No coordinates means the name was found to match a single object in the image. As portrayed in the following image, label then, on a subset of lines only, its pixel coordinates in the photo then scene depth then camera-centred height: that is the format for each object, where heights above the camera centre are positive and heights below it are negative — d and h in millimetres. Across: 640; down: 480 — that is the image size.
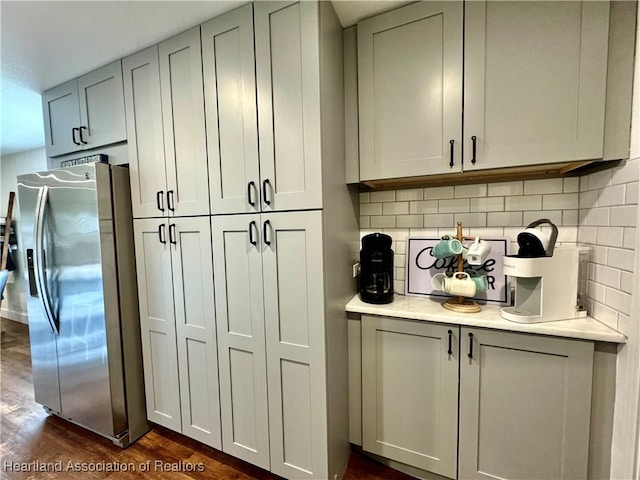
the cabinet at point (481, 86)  1117 +600
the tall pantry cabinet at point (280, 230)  1263 -48
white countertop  1091 -477
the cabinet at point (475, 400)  1148 -867
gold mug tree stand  1364 -453
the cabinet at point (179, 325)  1572 -625
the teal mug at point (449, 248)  1371 -157
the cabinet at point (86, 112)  1769 +780
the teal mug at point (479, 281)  1359 -327
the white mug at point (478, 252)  1342 -176
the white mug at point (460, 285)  1352 -344
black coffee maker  1547 -278
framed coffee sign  1498 -304
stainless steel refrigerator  1660 -408
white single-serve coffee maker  1202 -285
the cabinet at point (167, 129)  1511 +551
